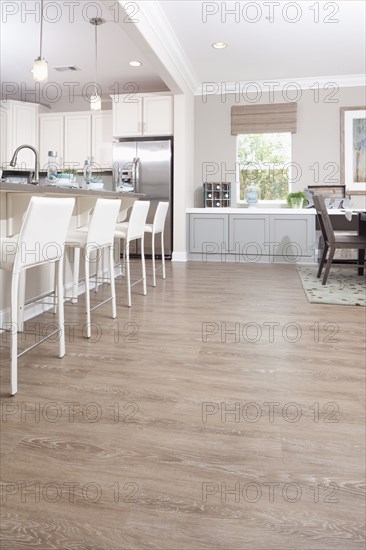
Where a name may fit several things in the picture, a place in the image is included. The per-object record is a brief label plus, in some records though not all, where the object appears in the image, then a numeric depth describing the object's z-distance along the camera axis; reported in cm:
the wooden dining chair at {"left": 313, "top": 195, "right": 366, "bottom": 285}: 440
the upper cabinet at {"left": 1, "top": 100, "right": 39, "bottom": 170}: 712
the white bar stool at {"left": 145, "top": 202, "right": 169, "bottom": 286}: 438
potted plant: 648
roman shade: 669
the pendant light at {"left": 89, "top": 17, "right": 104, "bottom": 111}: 461
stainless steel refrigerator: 649
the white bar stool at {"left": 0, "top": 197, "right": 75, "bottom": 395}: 187
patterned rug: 378
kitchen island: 253
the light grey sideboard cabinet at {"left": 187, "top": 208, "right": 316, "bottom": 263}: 641
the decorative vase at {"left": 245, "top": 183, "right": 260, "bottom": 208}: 676
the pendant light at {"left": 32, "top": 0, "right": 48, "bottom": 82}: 366
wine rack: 685
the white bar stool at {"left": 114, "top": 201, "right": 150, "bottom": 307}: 360
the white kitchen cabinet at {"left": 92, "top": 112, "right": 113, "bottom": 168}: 716
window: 688
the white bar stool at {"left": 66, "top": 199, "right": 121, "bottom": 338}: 277
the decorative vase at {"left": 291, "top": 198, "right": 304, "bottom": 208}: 649
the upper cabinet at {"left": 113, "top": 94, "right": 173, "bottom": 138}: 652
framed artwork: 652
